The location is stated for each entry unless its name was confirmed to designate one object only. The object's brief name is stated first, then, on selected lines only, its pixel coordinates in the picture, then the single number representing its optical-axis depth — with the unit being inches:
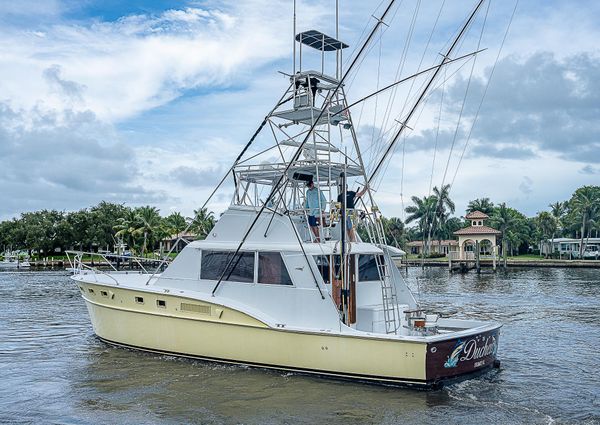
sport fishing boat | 463.2
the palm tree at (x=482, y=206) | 3572.8
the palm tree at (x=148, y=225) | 2817.2
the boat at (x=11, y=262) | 2893.7
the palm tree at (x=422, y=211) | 3403.1
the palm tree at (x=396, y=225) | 3697.6
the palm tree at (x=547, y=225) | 3444.9
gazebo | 2942.9
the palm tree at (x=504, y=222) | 3034.0
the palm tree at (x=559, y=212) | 3565.5
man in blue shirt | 542.6
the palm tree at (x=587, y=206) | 3262.8
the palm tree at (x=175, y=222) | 3086.1
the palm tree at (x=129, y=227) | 2842.0
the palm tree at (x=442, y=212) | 3331.7
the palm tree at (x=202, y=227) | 2667.3
